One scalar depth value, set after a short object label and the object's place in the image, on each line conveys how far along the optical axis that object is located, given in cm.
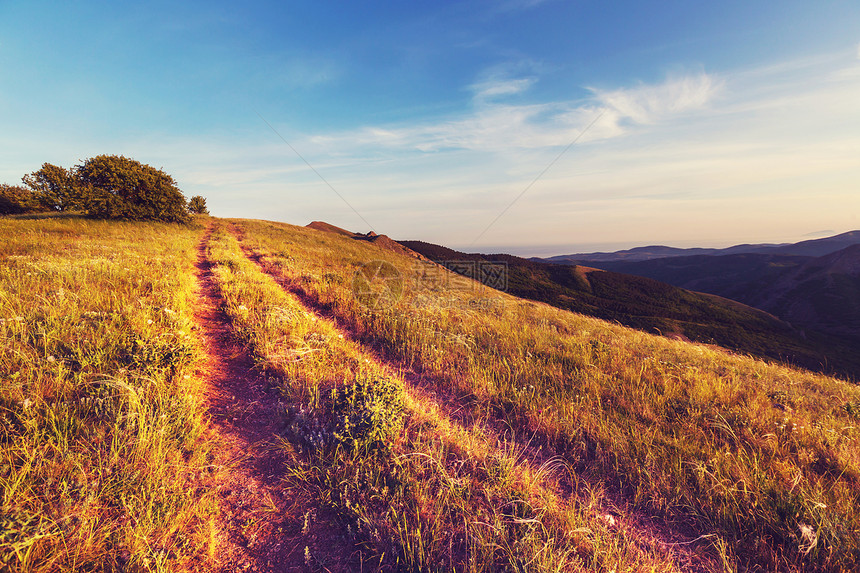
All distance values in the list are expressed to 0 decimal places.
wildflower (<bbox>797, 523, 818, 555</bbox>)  206
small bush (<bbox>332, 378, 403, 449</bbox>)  272
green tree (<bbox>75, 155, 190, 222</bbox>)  1955
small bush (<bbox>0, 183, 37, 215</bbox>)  3219
